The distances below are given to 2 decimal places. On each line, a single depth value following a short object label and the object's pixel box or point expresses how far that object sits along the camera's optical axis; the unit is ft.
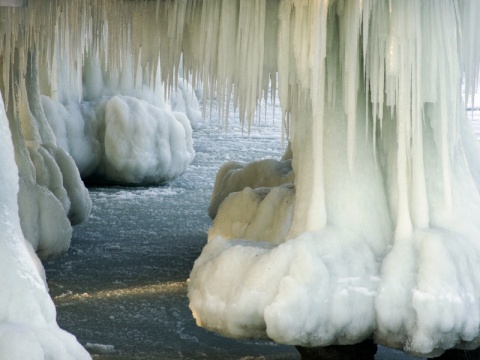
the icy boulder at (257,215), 45.24
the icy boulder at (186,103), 103.50
